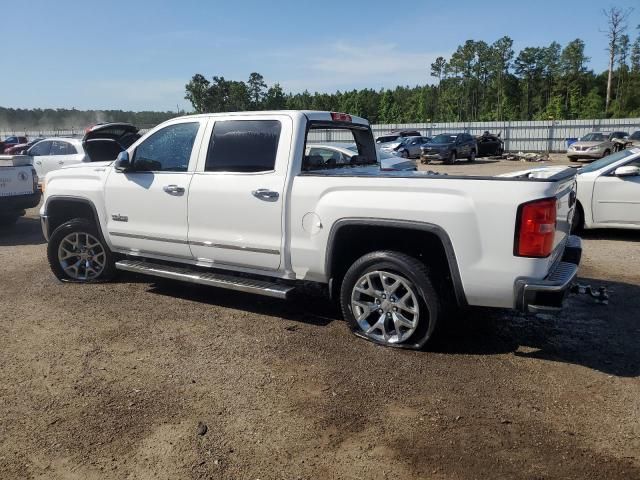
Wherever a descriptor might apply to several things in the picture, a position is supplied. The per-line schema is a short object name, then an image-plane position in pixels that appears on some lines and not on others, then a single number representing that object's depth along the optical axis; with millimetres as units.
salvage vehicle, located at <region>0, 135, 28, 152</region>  37781
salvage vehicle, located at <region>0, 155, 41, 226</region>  9914
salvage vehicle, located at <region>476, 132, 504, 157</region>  35125
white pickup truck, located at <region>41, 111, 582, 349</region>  3801
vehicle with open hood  11202
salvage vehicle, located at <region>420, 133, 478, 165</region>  30109
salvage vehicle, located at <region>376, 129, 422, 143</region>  36738
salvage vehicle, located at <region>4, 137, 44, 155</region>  23844
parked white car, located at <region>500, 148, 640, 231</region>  8344
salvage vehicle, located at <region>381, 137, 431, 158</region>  31881
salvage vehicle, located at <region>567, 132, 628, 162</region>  28938
